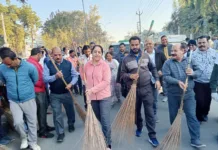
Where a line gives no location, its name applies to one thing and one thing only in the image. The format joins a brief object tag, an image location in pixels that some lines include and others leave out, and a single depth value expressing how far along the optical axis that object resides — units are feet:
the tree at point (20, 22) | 77.41
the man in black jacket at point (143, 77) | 10.52
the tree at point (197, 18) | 58.44
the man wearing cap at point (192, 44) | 16.87
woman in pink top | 9.86
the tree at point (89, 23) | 73.65
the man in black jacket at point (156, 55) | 15.11
